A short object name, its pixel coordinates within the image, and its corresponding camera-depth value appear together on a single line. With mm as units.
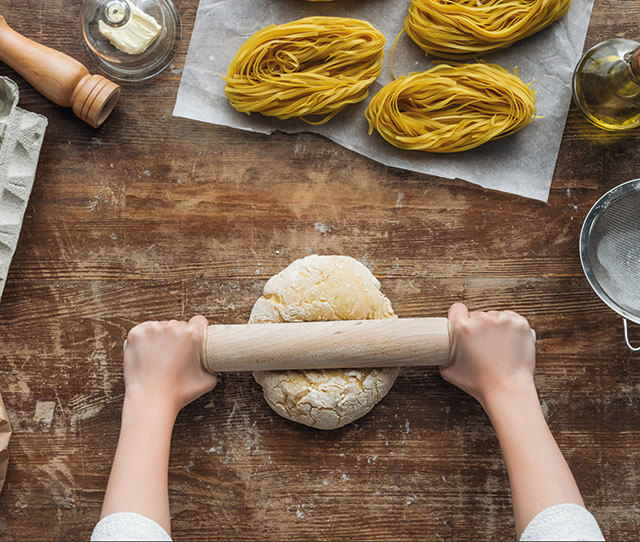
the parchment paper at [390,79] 990
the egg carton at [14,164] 959
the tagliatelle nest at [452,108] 966
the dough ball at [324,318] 918
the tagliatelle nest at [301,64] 967
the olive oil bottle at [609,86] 945
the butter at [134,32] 973
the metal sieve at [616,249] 948
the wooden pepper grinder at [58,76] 956
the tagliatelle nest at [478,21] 966
